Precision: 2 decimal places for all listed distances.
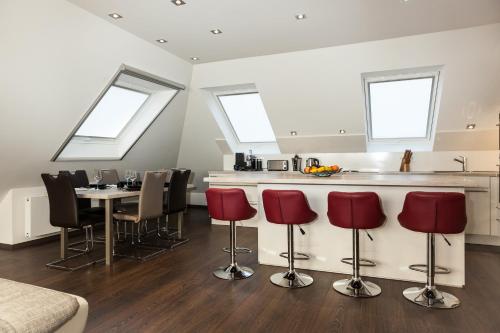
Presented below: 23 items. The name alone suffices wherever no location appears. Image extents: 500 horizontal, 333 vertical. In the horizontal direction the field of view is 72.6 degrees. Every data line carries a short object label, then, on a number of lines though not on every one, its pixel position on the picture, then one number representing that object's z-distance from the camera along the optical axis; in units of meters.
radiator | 4.54
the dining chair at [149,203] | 3.95
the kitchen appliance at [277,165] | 6.14
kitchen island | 3.04
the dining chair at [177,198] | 4.49
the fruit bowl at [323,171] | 3.49
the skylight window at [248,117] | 6.30
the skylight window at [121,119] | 5.34
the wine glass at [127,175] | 4.48
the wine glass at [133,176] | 4.46
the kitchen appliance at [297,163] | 6.02
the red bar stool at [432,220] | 2.58
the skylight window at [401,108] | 4.97
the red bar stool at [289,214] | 3.03
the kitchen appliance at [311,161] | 5.76
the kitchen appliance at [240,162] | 6.30
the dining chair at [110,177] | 5.18
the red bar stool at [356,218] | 2.80
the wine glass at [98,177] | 4.42
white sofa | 1.26
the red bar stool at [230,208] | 3.23
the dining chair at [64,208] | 3.68
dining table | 3.69
